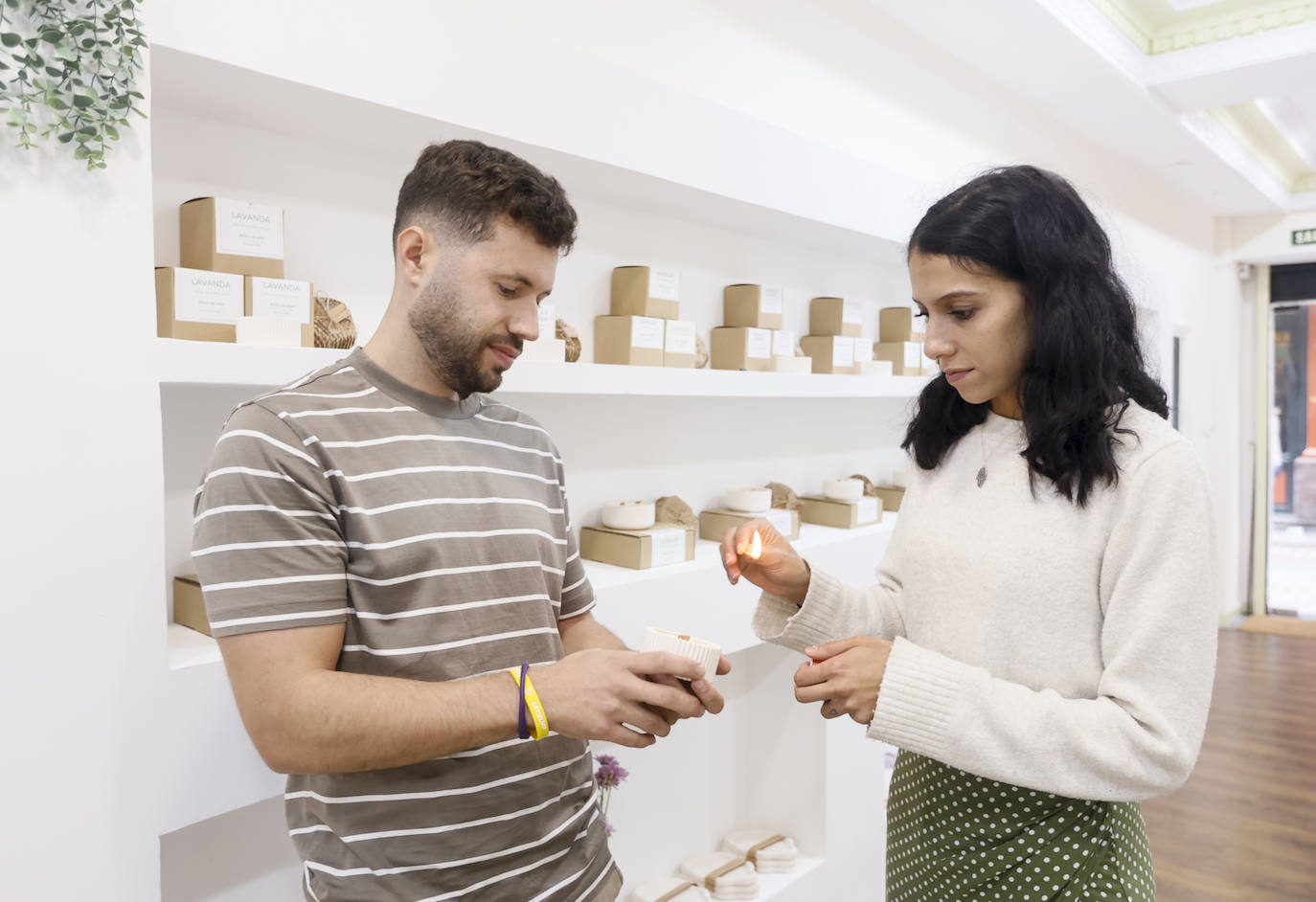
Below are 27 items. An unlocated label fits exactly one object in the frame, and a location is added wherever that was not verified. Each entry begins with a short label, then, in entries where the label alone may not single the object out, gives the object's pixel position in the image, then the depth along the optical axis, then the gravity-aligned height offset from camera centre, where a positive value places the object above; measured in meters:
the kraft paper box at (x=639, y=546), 2.23 -0.27
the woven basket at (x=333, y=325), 1.68 +0.21
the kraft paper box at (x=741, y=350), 2.58 +0.24
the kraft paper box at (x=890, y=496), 3.39 -0.23
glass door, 7.05 -0.01
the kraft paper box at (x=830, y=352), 2.89 +0.26
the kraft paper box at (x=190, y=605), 1.54 -0.28
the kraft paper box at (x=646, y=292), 2.29 +0.36
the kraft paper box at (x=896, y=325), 3.28 +0.39
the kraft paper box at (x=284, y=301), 1.58 +0.24
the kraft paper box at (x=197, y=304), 1.49 +0.22
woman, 1.10 -0.20
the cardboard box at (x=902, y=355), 3.22 +0.27
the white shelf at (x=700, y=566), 2.12 -0.32
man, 1.03 -0.19
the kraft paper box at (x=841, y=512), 2.95 -0.25
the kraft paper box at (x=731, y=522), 2.62 -0.25
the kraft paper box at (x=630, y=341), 2.24 +0.24
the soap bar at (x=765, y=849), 2.81 -1.28
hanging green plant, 1.18 +0.49
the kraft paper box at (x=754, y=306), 2.62 +0.37
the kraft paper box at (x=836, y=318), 2.94 +0.37
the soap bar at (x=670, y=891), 2.62 -1.30
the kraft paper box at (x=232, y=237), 1.54 +0.34
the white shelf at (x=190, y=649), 1.41 -0.33
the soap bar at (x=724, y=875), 2.66 -1.29
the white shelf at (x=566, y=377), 1.39 +0.13
